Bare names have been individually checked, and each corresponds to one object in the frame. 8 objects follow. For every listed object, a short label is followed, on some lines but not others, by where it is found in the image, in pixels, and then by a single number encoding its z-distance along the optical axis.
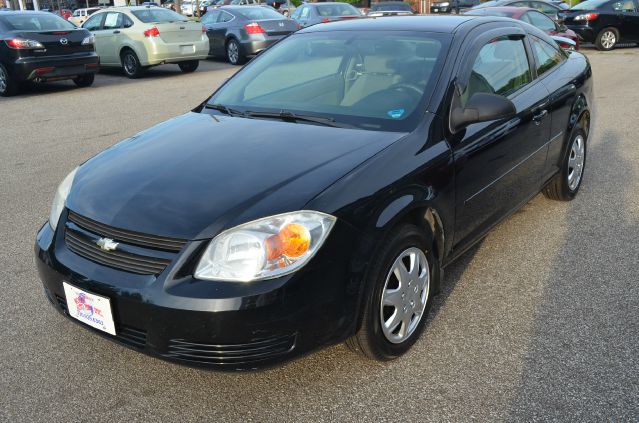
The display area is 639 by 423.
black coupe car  2.46
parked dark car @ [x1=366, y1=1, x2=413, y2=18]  22.58
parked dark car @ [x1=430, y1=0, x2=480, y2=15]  32.94
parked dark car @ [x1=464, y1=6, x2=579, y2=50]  13.52
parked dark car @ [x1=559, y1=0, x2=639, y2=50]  17.83
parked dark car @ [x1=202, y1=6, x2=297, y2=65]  15.81
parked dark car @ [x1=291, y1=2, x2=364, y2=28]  17.52
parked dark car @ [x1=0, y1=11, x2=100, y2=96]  11.21
